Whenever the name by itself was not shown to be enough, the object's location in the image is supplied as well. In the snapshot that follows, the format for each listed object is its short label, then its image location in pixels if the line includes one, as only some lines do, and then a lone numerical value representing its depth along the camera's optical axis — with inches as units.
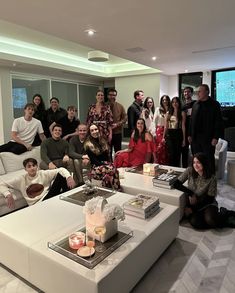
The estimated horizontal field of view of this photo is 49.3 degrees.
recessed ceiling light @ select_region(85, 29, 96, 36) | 122.1
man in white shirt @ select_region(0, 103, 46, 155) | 140.0
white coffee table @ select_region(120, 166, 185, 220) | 100.5
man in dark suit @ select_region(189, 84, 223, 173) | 137.9
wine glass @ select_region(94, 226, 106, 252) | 64.9
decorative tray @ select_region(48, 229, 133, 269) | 58.6
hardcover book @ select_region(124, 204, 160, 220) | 79.6
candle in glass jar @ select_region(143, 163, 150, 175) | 129.0
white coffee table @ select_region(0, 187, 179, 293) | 56.7
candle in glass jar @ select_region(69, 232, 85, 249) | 63.7
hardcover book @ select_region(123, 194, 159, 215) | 80.0
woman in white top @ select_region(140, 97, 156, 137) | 181.2
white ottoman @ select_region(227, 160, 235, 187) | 148.1
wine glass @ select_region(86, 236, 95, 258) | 64.2
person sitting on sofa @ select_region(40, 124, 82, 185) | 131.9
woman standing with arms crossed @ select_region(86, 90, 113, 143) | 153.9
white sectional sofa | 129.2
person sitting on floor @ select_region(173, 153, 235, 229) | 98.5
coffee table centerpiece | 66.3
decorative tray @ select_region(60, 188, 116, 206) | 93.4
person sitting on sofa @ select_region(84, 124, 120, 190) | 111.4
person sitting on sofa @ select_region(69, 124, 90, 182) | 134.0
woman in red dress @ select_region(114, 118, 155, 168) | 146.9
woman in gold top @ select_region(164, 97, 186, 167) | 160.1
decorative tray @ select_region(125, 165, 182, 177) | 125.6
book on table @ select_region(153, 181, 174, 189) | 107.6
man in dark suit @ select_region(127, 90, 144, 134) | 181.2
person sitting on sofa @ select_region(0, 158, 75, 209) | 103.3
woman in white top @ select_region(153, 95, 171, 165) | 163.6
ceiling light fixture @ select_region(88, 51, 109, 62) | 201.6
